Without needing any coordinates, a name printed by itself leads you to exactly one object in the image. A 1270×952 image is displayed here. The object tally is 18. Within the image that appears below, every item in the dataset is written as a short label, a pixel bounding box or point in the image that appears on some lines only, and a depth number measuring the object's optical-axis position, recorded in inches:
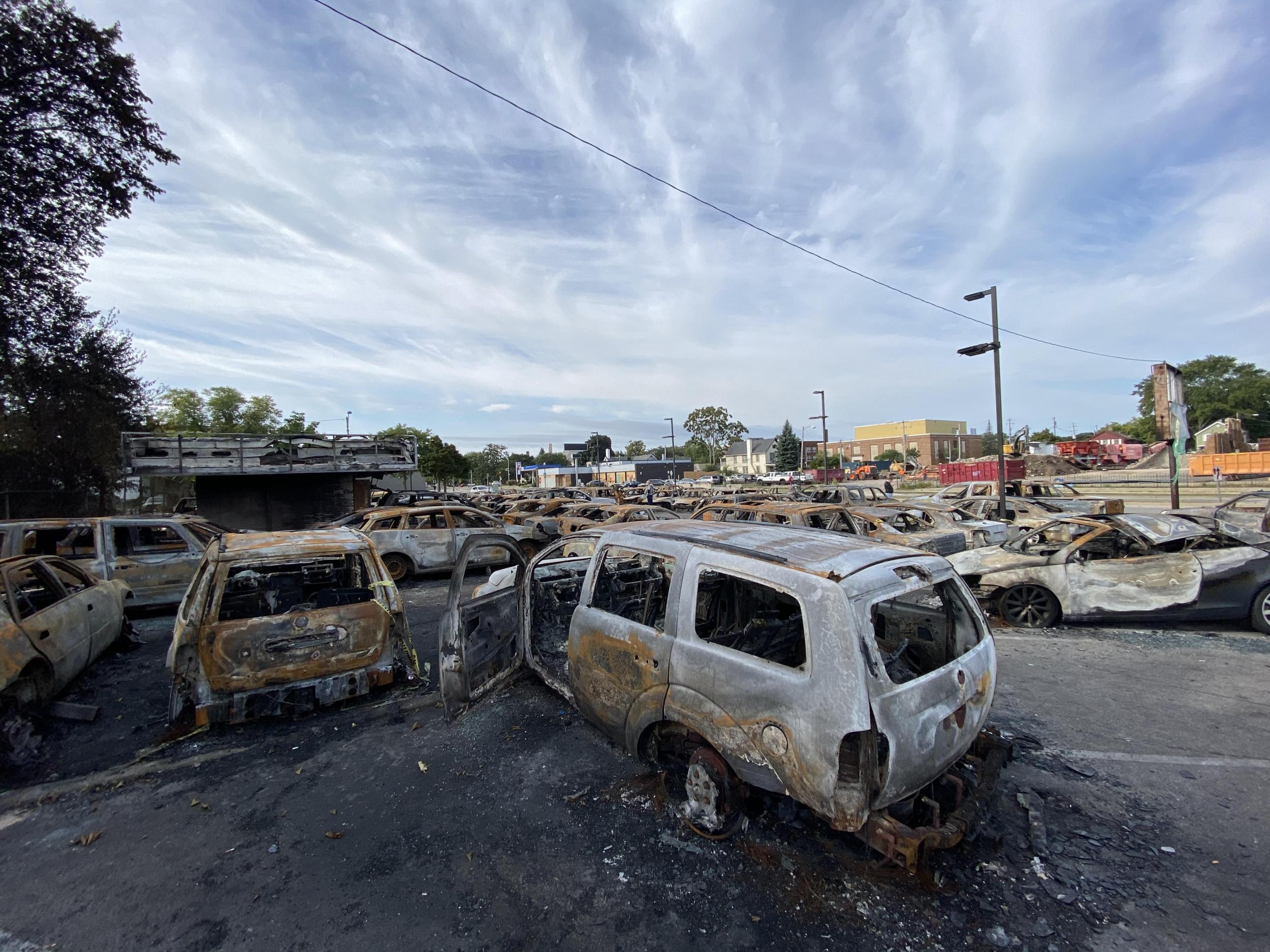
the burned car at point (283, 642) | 150.8
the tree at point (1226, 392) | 2181.3
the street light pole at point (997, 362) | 470.9
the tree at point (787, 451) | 2994.6
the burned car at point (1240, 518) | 241.0
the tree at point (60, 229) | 530.0
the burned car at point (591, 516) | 463.2
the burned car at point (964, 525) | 400.5
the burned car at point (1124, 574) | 229.3
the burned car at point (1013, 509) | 491.2
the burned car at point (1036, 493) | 526.3
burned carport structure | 547.2
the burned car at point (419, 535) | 395.2
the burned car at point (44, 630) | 148.6
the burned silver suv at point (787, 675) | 89.4
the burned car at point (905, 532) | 350.0
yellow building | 3806.6
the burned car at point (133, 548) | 278.2
